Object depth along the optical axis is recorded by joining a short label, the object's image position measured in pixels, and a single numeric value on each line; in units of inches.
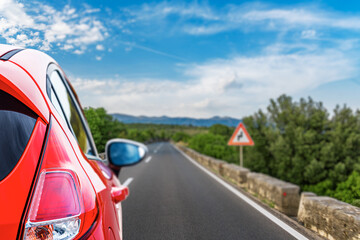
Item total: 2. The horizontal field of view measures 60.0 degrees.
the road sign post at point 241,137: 443.2
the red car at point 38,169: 40.4
